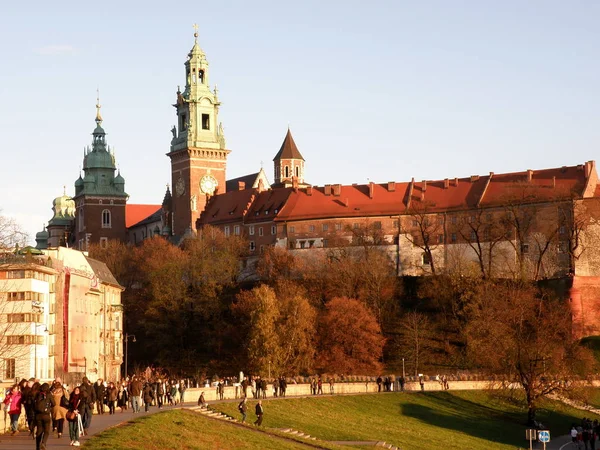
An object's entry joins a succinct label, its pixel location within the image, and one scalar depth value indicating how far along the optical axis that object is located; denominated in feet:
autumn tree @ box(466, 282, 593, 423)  252.42
